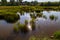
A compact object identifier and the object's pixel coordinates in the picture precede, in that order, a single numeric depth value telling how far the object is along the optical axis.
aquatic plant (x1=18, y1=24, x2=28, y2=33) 6.01
